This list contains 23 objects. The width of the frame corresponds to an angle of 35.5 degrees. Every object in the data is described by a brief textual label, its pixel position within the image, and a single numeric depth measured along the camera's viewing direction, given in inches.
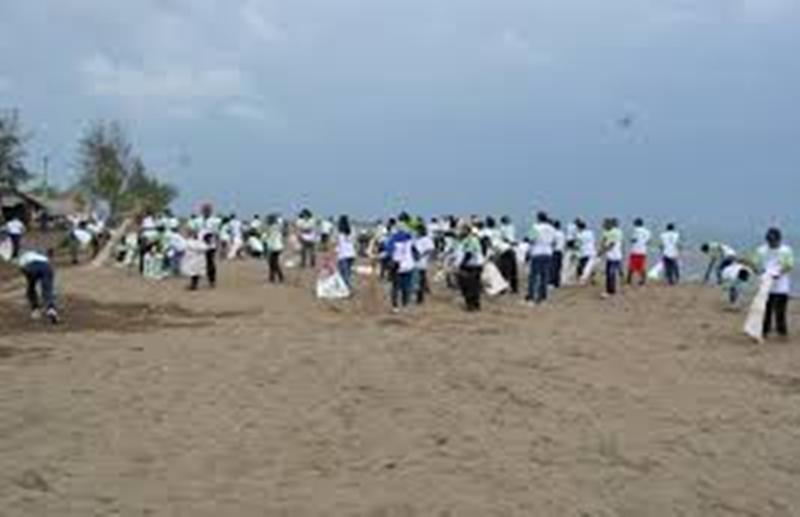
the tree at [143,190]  3065.9
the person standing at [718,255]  1048.2
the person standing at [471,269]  893.2
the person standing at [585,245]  1133.1
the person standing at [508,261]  1064.2
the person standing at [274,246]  1134.4
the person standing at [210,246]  1127.6
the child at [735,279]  959.0
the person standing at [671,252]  1182.9
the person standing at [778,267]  720.3
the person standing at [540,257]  948.0
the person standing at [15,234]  1439.3
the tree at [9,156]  2613.2
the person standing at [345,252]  1010.3
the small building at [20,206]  2421.3
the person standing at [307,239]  1385.3
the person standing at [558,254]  1044.3
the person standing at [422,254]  936.9
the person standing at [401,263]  892.6
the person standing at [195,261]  1103.0
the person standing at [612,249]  1040.2
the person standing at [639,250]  1122.0
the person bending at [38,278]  789.2
